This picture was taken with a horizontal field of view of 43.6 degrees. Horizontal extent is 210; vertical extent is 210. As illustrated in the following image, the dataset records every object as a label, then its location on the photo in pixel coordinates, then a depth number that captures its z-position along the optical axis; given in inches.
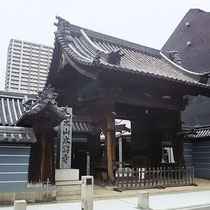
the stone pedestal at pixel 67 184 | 379.6
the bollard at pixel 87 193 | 269.3
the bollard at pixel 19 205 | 242.1
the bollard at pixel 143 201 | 309.6
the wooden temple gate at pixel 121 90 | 457.7
